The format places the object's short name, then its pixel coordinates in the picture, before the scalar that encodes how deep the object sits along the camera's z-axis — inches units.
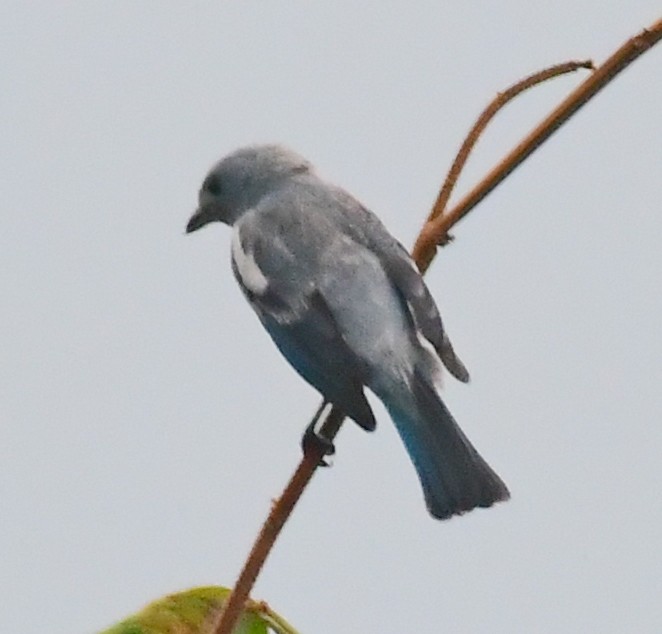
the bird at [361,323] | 225.0
